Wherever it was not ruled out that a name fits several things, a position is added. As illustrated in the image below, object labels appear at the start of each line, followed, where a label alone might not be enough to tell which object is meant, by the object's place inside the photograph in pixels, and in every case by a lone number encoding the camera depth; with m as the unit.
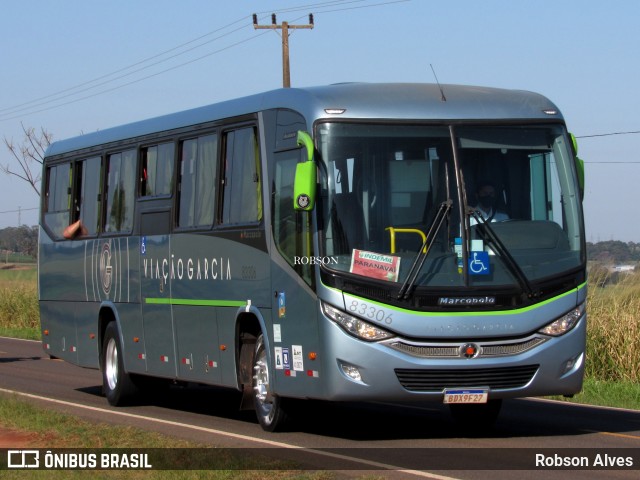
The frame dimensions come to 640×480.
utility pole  39.72
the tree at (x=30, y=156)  59.00
